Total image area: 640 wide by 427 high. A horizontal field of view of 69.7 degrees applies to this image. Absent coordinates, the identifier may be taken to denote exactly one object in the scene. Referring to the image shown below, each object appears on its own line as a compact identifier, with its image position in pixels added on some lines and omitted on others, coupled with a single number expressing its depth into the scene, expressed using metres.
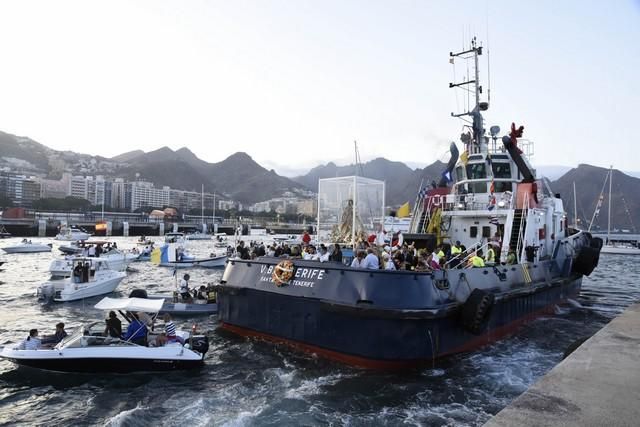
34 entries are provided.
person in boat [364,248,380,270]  10.94
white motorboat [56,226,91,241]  71.48
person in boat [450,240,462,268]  14.44
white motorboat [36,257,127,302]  22.08
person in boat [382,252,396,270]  11.10
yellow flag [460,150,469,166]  20.23
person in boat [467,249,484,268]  12.88
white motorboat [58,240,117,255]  45.38
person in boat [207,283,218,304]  18.97
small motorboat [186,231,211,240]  91.15
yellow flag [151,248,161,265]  19.30
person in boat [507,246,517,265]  14.88
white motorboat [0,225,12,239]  79.28
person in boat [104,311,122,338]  11.61
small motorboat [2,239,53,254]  52.31
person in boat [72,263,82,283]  23.90
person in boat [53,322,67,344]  12.05
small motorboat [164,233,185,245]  70.62
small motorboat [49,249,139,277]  29.69
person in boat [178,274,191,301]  19.17
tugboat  10.37
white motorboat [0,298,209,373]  10.88
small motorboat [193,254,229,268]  40.98
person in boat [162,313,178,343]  11.83
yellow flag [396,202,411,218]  20.60
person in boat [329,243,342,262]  12.05
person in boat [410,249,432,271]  11.23
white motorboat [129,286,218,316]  18.28
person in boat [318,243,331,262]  12.36
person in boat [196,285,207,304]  19.01
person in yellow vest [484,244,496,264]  14.00
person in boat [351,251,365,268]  11.30
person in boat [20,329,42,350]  11.43
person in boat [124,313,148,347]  11.61
